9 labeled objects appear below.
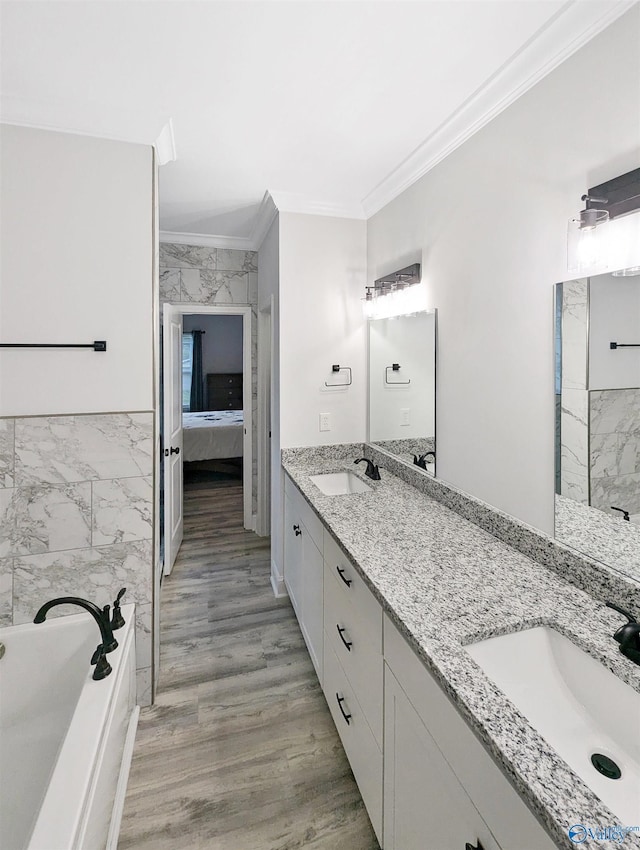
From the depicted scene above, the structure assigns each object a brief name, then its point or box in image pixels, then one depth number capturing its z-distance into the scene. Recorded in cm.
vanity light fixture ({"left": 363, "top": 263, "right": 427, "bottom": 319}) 226
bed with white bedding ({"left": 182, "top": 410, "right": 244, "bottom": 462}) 585
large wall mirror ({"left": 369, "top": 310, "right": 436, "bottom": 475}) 222
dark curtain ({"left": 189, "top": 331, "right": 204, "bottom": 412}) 830
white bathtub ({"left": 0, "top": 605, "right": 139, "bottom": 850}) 106
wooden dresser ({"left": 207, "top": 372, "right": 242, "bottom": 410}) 849
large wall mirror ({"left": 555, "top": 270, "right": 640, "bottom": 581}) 119
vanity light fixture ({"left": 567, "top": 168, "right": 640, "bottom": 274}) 117
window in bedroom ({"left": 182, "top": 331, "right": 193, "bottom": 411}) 821
